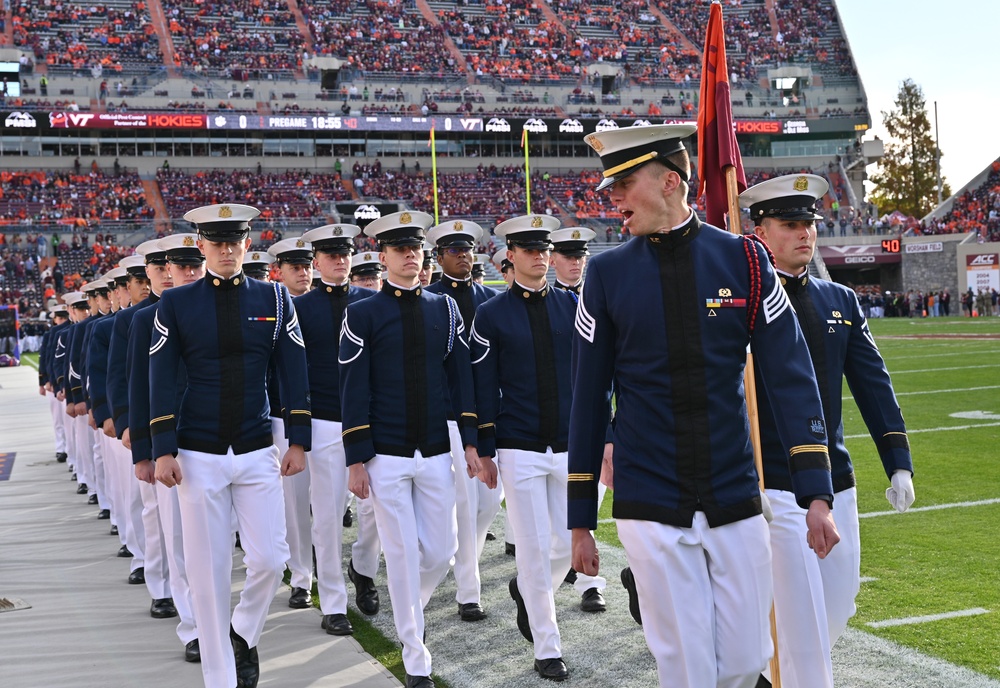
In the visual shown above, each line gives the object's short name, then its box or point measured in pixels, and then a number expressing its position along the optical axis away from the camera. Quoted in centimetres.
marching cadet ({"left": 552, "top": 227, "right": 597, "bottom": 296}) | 658
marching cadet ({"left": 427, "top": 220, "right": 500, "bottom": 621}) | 621
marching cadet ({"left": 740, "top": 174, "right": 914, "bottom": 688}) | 380
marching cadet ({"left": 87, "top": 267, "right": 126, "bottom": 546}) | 848
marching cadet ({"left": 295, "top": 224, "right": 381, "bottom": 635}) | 632
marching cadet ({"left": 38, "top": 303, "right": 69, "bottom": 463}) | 1534
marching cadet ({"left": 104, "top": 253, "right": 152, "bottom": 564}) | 718
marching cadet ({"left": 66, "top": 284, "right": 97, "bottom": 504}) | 1114
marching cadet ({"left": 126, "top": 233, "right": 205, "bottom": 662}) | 562
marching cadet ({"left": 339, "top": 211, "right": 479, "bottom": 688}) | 532
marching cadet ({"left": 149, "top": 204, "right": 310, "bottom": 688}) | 505
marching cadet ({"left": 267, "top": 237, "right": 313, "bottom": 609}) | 692
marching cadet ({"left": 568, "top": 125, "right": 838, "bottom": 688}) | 306
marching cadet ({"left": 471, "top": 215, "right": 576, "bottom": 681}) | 545
